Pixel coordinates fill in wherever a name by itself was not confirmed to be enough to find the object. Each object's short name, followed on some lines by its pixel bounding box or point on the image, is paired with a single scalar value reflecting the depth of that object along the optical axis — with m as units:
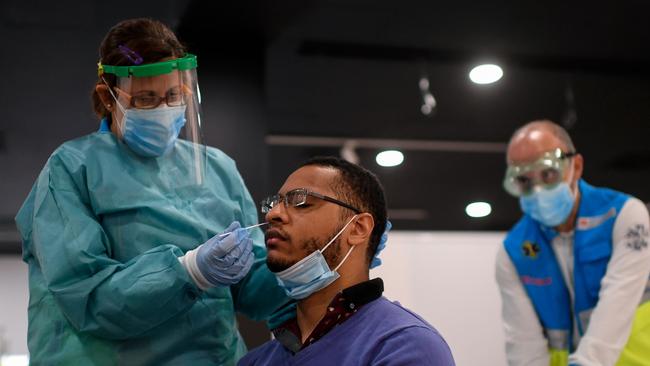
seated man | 1.95
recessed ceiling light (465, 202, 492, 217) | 8.79
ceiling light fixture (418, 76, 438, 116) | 5.64
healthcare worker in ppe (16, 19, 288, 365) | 1.87
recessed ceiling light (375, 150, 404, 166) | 7.22
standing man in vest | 3.01
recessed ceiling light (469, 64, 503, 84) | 5.39
